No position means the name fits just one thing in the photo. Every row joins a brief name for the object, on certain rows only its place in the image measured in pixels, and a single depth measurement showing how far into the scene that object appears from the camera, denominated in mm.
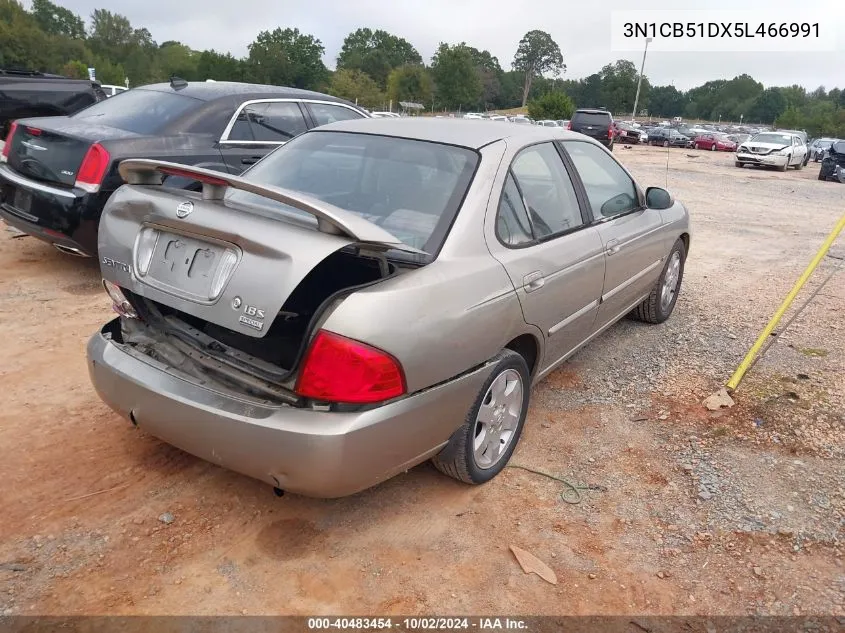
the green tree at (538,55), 122938
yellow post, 4172
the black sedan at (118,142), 4867
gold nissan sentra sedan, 2211
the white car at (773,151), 24062
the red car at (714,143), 40094
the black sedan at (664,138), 39550
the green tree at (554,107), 56331
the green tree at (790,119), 81188
